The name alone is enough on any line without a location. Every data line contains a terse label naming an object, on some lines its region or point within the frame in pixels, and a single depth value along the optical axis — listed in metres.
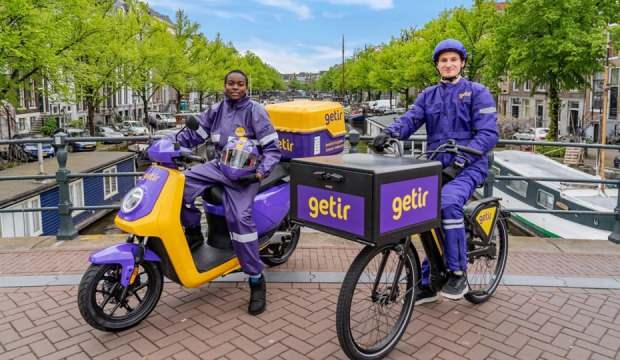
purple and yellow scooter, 3.31
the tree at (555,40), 23.50
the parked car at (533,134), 32.31
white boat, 12.92
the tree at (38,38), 17.36
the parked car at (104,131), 34.16
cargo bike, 2.81
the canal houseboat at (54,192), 12.44
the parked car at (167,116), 43.41
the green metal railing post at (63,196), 5.52
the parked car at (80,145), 26.28
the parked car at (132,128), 34.87
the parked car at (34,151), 23.51
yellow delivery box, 4.52
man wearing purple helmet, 3.46
